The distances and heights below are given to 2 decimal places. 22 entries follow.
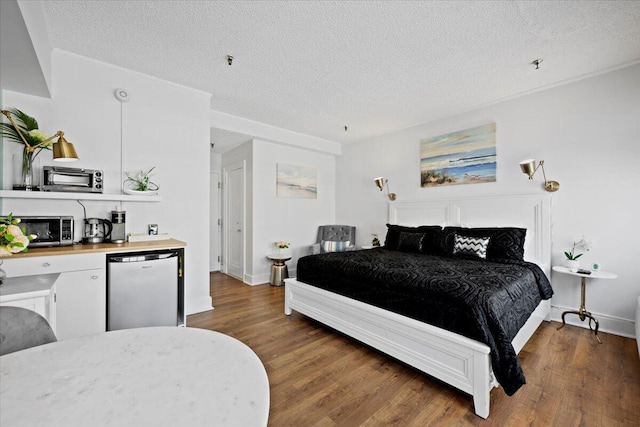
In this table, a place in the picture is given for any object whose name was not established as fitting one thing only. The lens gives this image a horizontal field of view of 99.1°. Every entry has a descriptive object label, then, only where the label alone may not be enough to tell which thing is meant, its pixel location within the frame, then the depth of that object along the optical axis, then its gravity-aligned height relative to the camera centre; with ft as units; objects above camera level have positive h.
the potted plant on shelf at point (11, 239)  3.60 -0.33
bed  5.70 -2.79
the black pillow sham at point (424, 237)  11.52 -1.03
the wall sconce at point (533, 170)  10.21 +1.65
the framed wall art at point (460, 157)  12.01 +2.65
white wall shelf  7.36 +0.55
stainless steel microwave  7.55 -0.42
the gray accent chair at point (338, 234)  17.27 -1.30
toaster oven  7.81 +1.05
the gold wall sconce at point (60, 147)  7.24 +1.81
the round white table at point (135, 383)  1.87 -1.39
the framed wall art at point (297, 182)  16.28 +2.01
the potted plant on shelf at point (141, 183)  9.45 +1.12
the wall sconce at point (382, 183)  15.62 +1.77
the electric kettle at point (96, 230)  8.58 -0.51
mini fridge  7.70 -2.21
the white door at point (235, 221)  16.17 -0.43
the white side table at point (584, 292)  8.73 -2.70
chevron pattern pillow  9.97 -1.24
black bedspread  5.65 -2.02
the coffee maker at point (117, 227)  8.88 -0.42
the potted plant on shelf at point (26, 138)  7.58 +2.17
